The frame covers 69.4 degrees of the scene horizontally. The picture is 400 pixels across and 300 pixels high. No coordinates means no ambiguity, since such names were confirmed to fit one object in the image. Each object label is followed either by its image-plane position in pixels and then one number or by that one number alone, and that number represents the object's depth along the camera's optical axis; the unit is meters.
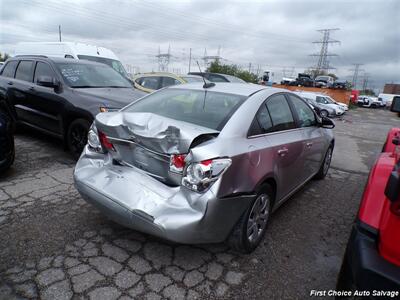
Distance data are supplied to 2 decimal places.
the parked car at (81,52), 10.46
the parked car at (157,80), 8.81
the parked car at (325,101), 22.50
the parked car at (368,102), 41.72
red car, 1.47
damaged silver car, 2.12
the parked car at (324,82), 32.60
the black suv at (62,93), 4.66
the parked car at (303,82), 32.16
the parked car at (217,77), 11.94
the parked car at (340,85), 31.12
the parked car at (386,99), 46.38
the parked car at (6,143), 3.75
